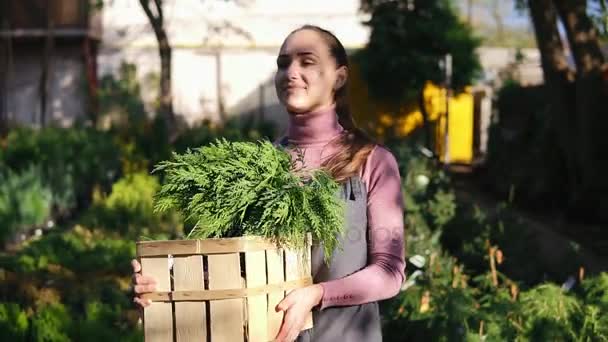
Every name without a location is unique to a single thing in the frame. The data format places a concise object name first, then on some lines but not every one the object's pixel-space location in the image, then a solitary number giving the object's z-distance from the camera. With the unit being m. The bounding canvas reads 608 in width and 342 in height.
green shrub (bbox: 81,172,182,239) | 8.67
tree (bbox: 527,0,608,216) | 9.92
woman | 1.92
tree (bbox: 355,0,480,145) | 17.47
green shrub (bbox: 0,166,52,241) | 8.08
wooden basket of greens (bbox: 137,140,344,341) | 1.81
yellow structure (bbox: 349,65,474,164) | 19.86
